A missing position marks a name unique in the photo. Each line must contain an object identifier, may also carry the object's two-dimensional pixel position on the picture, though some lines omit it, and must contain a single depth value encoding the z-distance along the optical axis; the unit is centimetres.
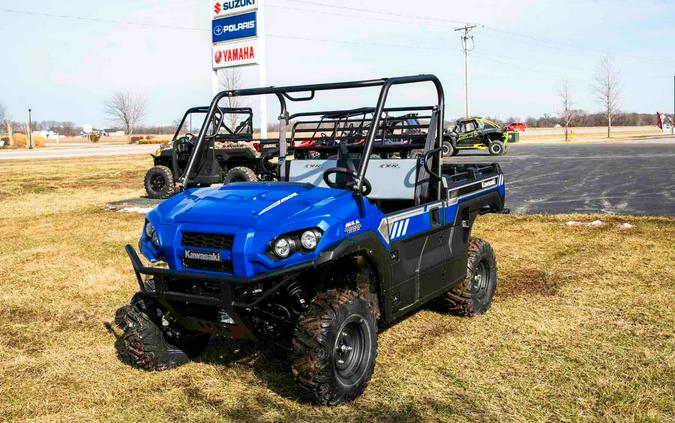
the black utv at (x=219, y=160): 1457
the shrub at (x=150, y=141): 5786
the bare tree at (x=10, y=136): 5493
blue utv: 363
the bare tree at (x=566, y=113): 6353
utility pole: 5612
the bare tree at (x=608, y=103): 6425
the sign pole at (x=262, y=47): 2098
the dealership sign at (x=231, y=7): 2114
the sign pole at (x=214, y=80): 2195
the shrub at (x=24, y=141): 5409
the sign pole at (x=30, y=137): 5148
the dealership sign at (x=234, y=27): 2122
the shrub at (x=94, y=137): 7110
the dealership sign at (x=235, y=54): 2125
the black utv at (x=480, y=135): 2861
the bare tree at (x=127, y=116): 8944
